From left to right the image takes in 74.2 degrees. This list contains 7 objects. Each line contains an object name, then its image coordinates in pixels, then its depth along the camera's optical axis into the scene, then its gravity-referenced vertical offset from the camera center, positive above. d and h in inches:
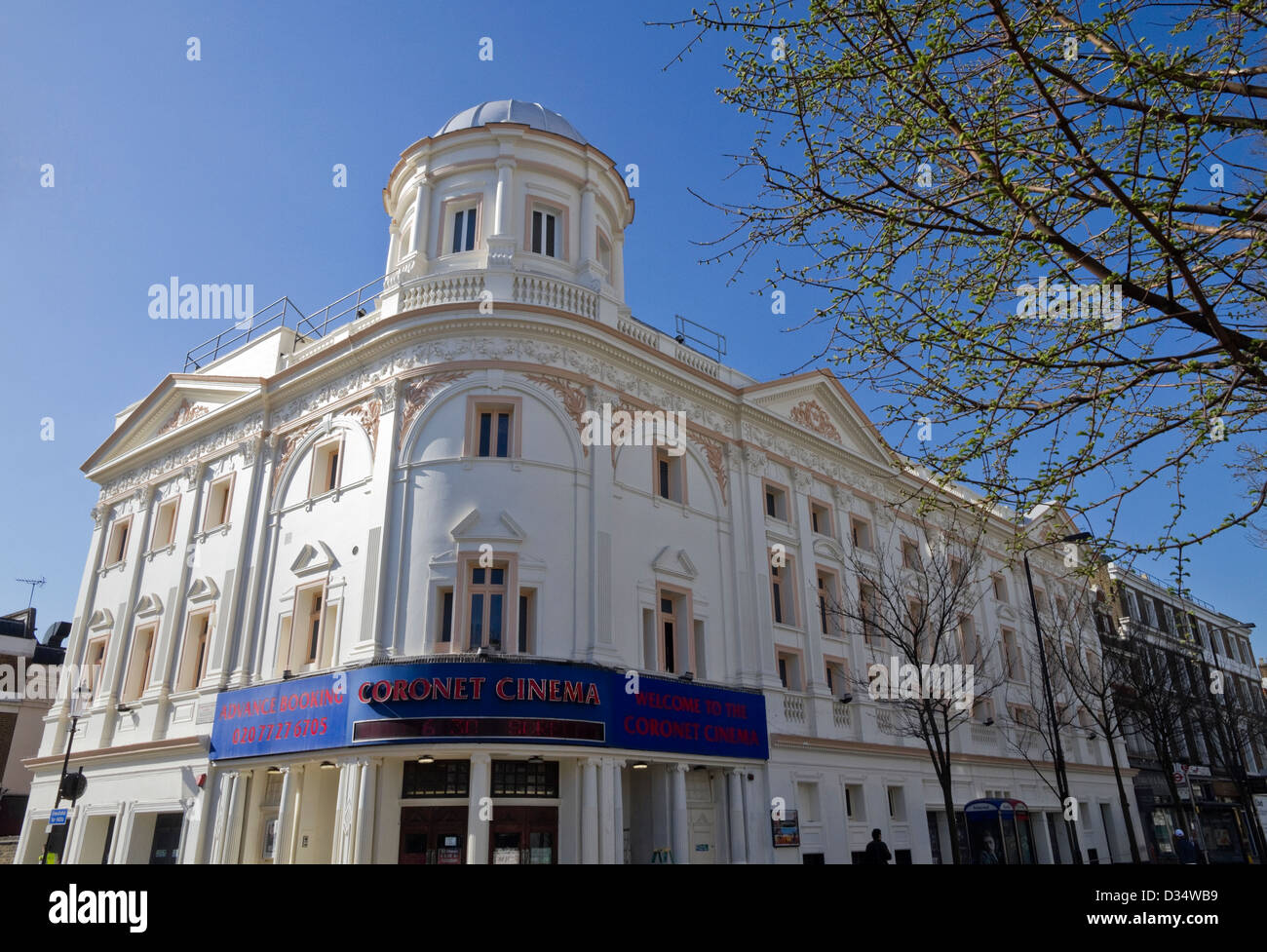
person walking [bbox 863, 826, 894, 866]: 754.2 -21.0
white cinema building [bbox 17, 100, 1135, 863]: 740.6 +241.9
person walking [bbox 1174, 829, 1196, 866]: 1006.4 -30.6
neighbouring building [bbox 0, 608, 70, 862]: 1551.4 +230.6
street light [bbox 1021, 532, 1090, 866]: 1062.4 +89.7
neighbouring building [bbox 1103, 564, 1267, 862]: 1434.5 +151.0
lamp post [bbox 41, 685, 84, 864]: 1072.6 +163.0
